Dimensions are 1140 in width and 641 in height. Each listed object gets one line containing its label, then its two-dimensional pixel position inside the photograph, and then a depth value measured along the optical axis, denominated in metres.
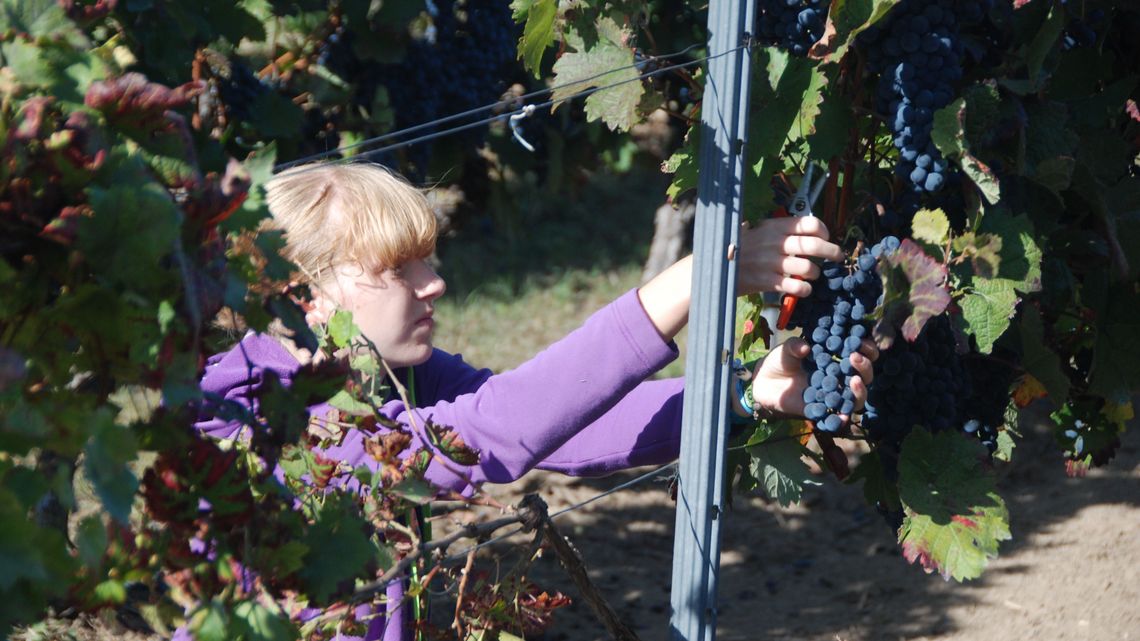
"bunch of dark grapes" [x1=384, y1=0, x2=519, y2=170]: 6.62
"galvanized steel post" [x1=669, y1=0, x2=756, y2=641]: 4.94
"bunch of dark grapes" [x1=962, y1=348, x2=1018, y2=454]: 5.15
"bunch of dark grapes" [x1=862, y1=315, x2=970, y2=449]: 5.02
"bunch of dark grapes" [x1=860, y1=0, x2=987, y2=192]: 4.95
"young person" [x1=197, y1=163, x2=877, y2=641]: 4.97
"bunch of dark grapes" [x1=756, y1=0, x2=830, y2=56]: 4.97
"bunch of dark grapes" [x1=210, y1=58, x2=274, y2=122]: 5.81
